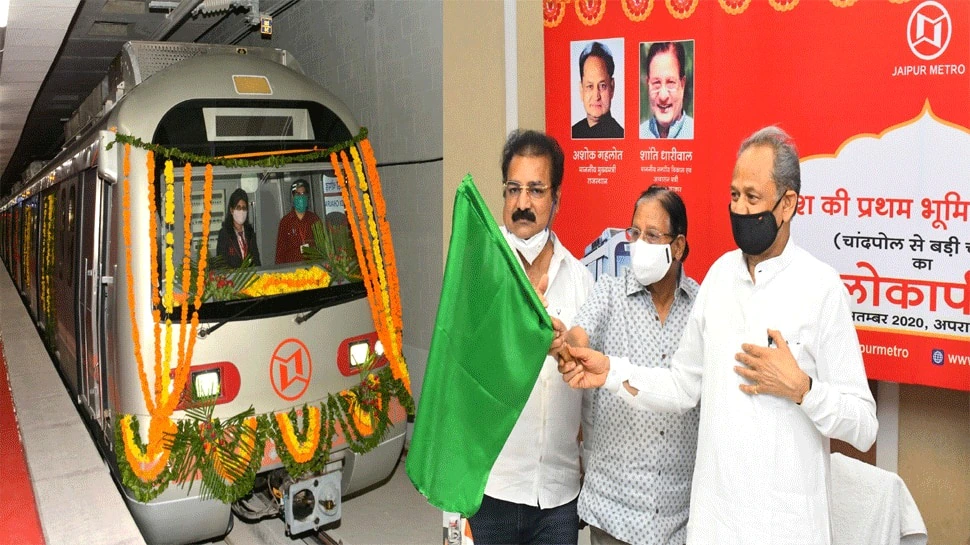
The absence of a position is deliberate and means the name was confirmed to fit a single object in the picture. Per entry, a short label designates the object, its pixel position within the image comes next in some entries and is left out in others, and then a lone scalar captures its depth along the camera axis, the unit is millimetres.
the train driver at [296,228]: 4910
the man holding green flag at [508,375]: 2510
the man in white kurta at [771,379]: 2092
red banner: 2652
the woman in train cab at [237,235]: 4711
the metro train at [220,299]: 4449
